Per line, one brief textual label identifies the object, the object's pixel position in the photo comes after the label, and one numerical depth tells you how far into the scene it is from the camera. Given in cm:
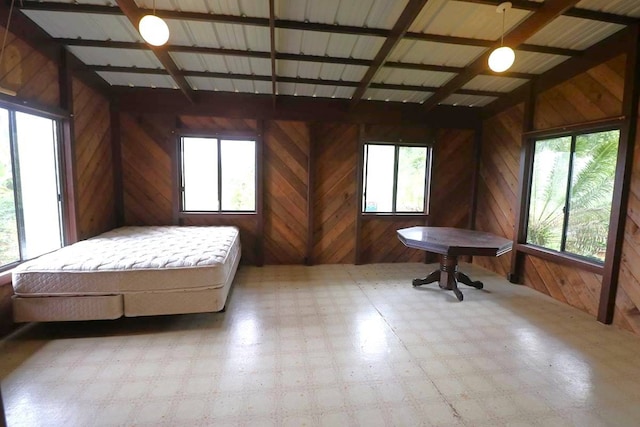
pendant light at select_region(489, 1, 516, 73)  235
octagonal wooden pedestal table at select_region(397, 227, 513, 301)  312
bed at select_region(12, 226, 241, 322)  238
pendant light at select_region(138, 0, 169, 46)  200
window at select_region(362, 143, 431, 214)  474
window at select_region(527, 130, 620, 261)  296
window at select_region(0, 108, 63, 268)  252
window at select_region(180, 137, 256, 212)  440
